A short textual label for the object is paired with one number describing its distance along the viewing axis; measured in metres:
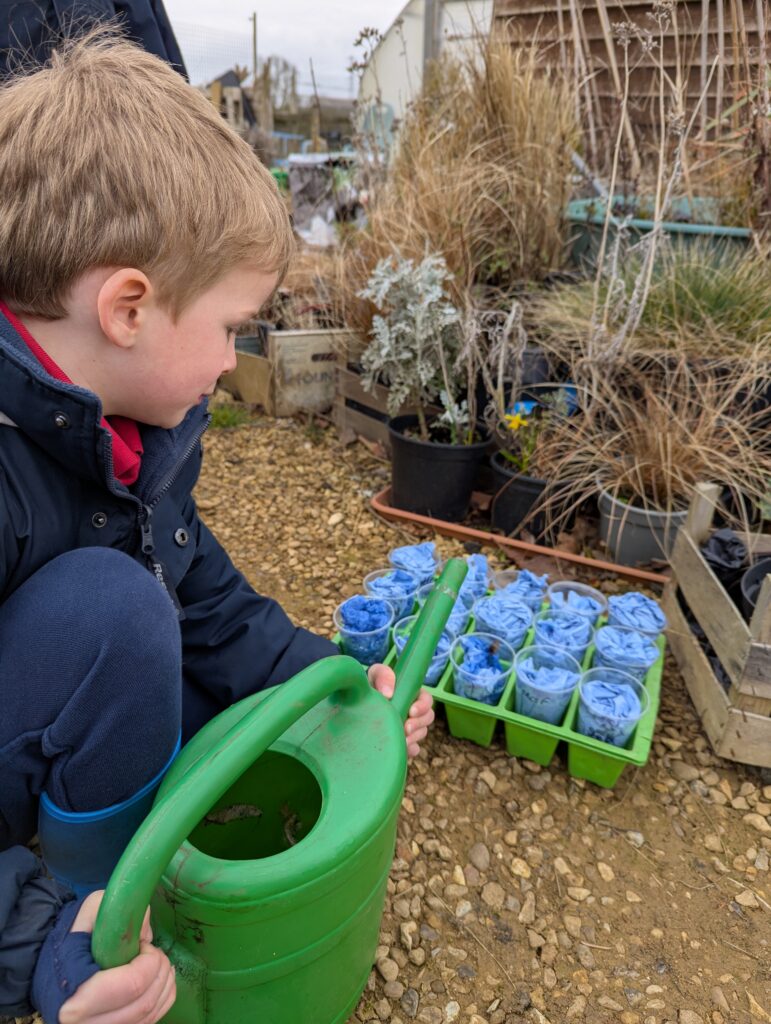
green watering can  0.66
